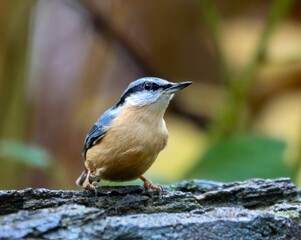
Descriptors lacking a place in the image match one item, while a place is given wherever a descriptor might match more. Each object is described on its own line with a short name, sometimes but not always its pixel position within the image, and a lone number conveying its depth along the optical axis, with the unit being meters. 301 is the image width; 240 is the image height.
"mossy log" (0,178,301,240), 3.81
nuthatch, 4.96
